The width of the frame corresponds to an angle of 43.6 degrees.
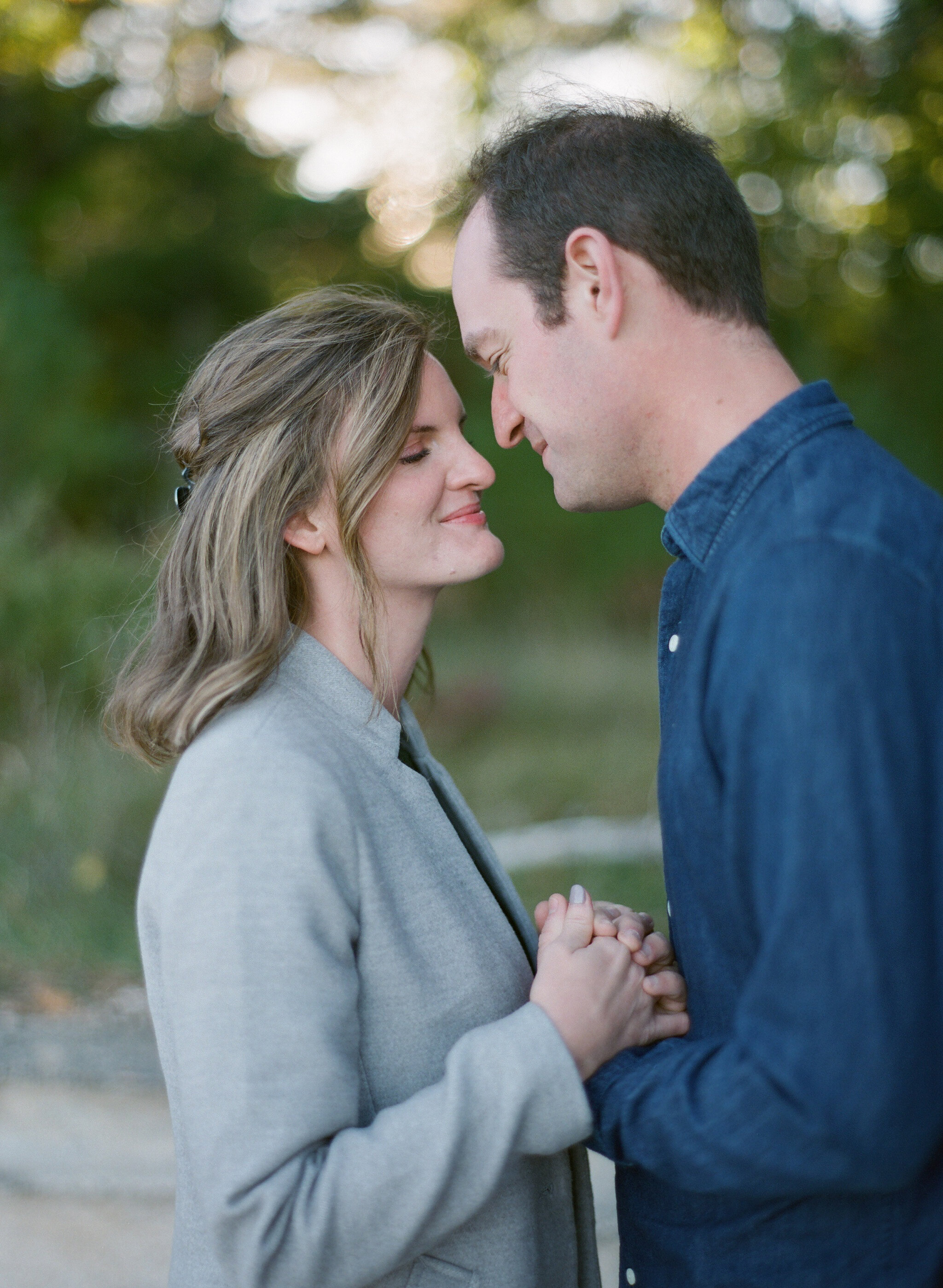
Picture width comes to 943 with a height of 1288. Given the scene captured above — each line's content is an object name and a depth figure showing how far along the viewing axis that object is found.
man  1.25
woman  1.46
